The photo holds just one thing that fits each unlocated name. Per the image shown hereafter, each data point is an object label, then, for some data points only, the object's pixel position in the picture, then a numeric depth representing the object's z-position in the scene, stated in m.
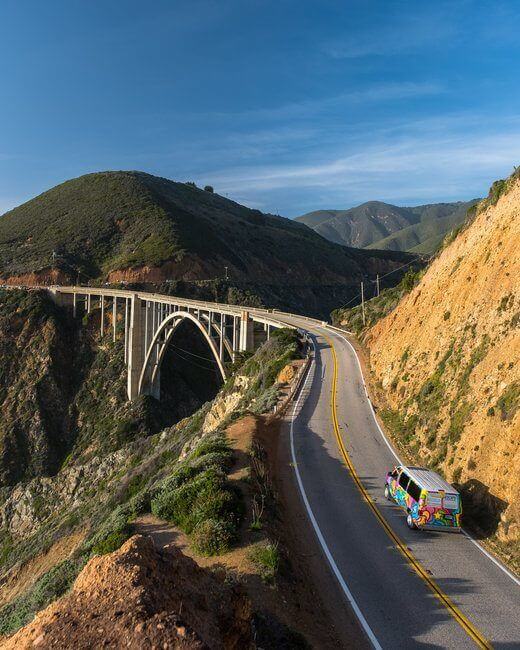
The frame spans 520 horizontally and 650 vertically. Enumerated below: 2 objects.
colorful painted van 14.69
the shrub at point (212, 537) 12.17
